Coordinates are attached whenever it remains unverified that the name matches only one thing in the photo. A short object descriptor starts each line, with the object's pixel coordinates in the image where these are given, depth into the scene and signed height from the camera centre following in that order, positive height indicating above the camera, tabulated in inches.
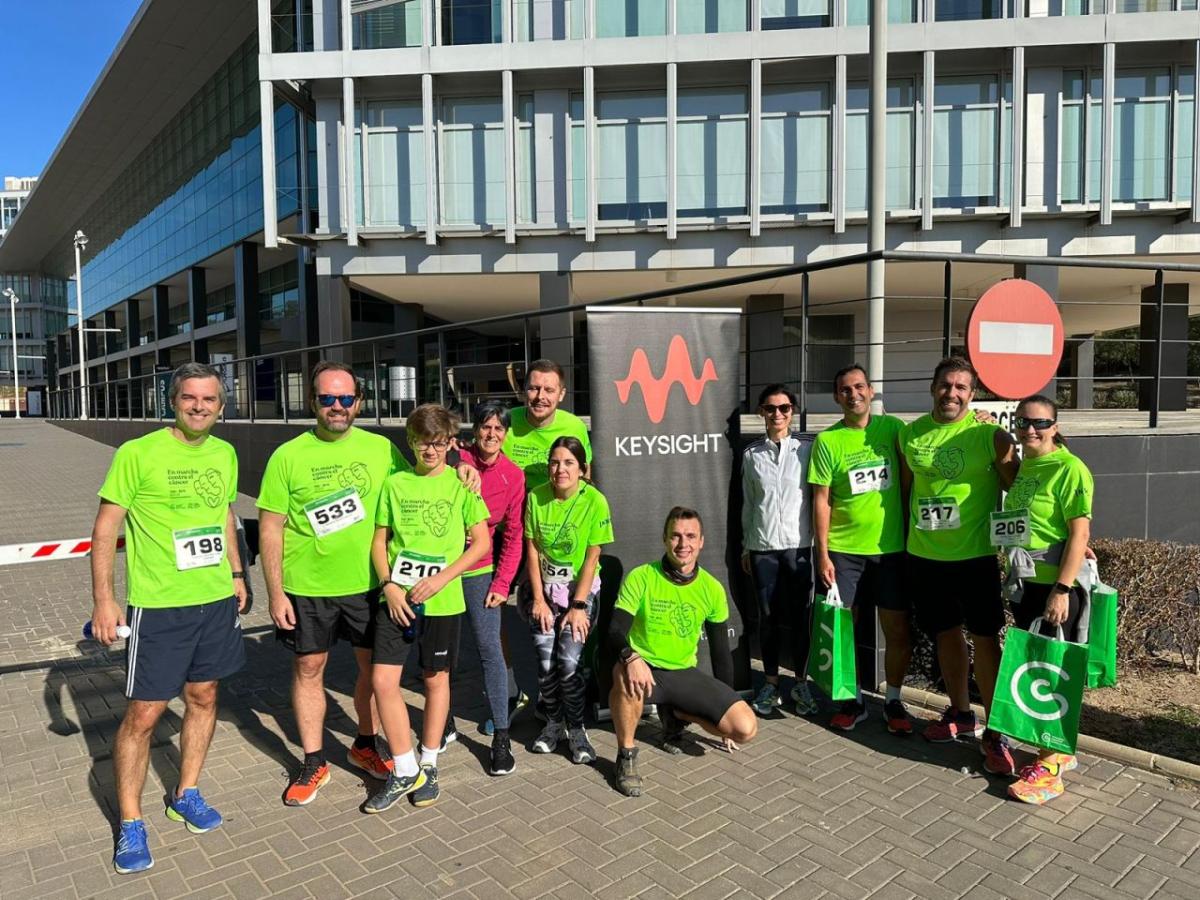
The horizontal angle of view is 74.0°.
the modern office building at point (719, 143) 703.7 +242.4
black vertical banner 184.7 -4.9
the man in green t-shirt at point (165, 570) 128.8 -26.6
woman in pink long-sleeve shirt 161.6 -32.7
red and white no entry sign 198.8 +15.3
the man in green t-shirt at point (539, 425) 177.8 -4.6
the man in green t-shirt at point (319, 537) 143.1 -23.7
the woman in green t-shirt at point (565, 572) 163.3 -35.0
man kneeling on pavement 157.9 -48.2
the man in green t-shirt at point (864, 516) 171.5 -25.0
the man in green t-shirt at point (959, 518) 157.9 -23.7
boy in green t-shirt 144.9 -32.5
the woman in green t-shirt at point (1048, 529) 142.5 -23.7
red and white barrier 189.2 -33.7
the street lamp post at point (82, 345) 1454.2 +136.1
